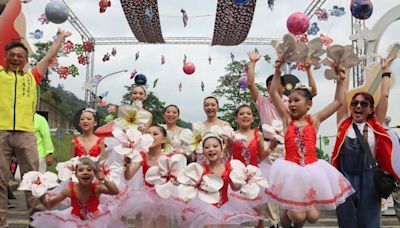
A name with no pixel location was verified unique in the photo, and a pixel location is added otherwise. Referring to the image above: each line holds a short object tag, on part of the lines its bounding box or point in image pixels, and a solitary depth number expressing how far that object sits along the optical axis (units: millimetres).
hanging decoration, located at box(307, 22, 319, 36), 13562
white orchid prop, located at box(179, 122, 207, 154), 5199
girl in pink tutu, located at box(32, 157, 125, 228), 4316
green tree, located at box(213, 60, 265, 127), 36969
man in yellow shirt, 4844
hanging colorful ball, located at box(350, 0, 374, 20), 10172
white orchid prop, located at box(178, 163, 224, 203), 4141
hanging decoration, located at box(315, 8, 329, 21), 14698
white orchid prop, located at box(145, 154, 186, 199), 4242
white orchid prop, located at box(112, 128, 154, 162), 4312
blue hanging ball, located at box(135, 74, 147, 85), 12396
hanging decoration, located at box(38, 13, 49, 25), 11375
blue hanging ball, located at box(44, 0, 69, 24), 9500
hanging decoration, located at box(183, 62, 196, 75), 17141
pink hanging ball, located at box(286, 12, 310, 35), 11086
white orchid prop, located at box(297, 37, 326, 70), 4520
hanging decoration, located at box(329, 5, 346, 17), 13125
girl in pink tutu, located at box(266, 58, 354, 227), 4148
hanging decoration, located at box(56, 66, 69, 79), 15008
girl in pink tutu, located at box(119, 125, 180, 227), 4574
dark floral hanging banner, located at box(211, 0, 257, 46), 13547
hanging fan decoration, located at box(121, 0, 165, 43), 13622
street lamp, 24875
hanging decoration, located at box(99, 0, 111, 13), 12766
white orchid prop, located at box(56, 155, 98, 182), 4348
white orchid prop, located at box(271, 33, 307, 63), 4422
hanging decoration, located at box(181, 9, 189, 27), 16156
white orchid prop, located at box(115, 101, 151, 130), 5500
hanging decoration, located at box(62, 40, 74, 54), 15062
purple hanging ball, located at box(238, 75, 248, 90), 15641
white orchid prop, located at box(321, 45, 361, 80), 4477
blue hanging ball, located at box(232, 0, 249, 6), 11994
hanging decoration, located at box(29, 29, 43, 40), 11673
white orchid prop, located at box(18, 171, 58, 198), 4059
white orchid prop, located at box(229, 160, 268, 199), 4230
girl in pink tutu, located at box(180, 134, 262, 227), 4387
